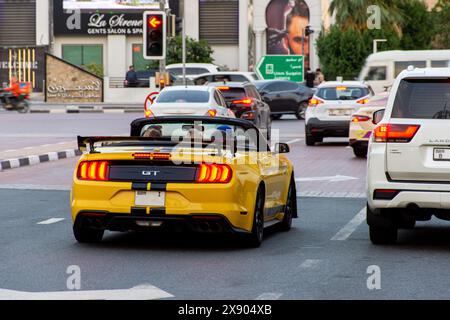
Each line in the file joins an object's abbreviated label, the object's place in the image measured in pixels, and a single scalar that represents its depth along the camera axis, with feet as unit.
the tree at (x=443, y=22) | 289.94
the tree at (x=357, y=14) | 257.55
